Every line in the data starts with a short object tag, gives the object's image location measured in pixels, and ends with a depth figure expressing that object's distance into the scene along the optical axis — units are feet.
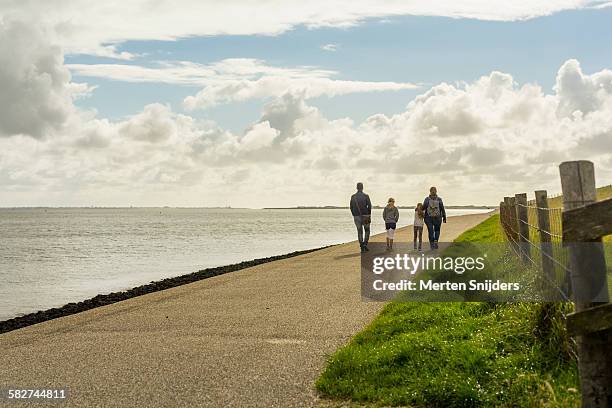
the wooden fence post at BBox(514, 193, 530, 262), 41.37
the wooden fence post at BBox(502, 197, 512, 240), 61.03
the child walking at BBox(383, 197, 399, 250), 76.07
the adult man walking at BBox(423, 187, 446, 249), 70.79
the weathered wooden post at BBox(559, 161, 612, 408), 16.29
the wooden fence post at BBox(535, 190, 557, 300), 27.06
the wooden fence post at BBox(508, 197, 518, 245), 50.85
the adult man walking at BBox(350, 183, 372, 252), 74.08
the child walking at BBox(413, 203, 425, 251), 75.56
